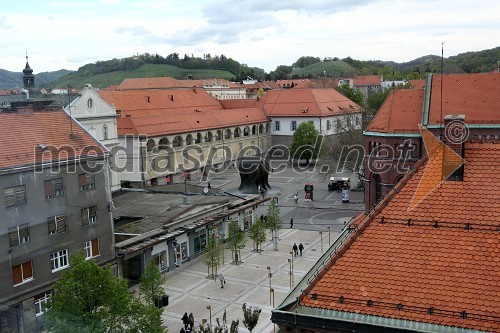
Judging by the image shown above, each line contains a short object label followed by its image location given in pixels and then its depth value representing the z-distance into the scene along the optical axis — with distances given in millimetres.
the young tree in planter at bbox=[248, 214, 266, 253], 39625
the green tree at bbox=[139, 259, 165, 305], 28042
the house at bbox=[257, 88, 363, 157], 85875
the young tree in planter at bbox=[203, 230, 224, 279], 34719
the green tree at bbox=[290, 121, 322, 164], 79125
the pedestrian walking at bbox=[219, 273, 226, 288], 33344
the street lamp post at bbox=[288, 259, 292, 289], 33550
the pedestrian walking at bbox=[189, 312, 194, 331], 26748
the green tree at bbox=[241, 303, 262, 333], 23844
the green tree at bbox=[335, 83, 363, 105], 108650
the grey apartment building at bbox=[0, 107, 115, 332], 25938
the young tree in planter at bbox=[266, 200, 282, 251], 41250
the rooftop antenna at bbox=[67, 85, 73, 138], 31372
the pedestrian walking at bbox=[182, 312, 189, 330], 27047
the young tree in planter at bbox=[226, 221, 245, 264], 37812
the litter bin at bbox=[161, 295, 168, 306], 30172
